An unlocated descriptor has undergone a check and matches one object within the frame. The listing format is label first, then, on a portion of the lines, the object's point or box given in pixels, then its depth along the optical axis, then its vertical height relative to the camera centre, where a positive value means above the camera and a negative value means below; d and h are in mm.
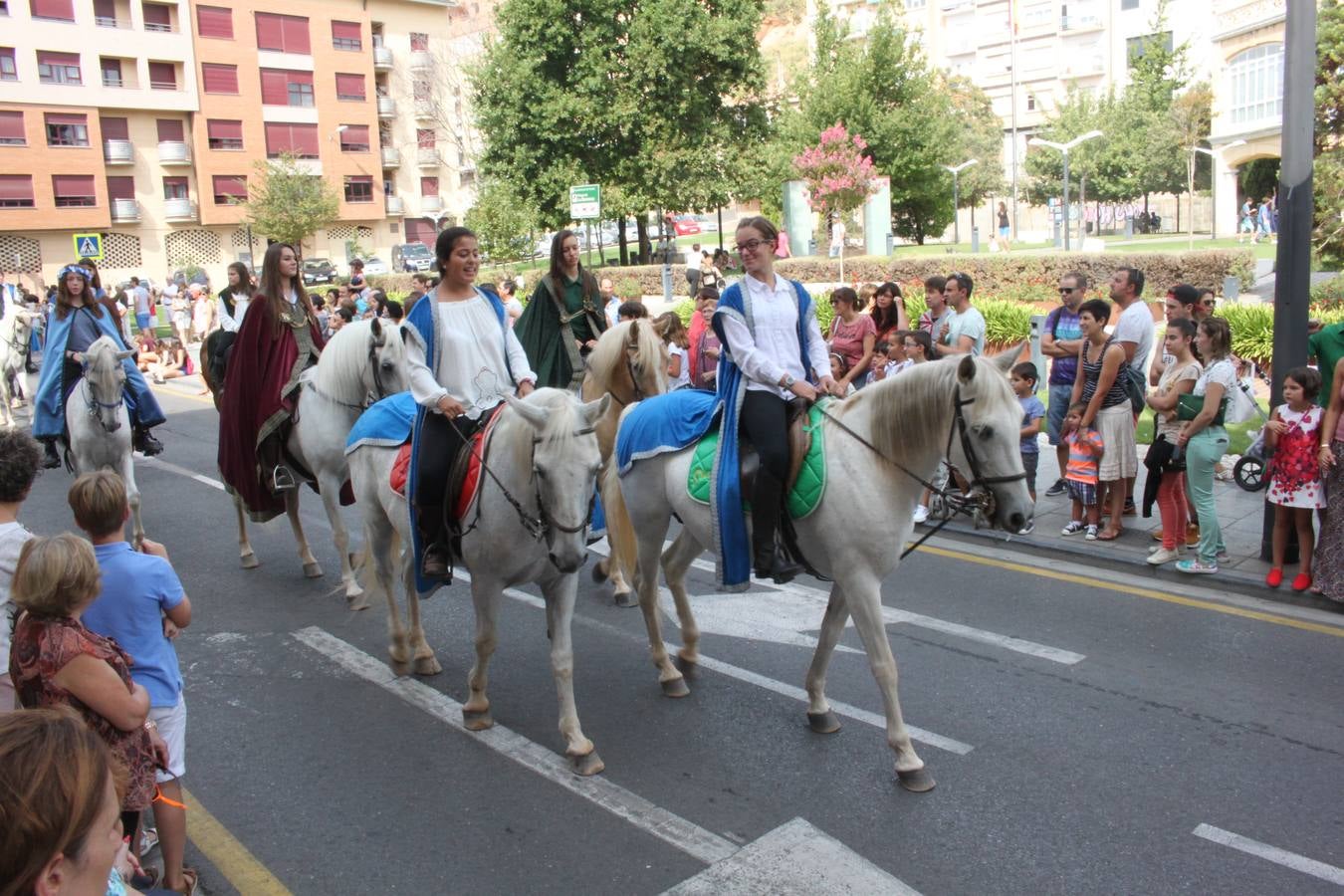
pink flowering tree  35219 +4497
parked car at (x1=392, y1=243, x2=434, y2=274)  56906 +3480
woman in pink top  10586 -327
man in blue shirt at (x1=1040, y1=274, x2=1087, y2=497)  9992 -494
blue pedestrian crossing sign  23141 +1977
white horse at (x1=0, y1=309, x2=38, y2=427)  18000 -99
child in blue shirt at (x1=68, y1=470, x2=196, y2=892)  3854 -1058
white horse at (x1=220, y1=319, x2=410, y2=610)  7836 -534
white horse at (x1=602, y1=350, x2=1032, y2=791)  4836 -855
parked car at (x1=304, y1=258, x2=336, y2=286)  51881 +2714
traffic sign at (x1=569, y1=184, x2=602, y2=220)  22312 +2398
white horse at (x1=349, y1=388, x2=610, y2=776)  4773 -1006
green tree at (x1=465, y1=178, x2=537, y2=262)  35938 +3192
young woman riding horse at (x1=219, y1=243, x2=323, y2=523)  8516 -470
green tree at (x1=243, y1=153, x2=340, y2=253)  48625 +5770
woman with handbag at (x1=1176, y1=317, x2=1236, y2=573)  8016 -1143
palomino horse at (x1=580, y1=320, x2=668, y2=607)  7676 -430
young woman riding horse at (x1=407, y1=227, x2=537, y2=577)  5602 -280
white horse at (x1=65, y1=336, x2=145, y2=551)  9117 -736
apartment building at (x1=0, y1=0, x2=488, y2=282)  52219 +11443
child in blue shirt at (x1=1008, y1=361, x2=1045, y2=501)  9336 -1049
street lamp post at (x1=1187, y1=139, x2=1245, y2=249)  46969 +4513
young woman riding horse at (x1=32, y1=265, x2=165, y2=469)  9609 -207
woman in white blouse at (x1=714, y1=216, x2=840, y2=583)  5367 -311
